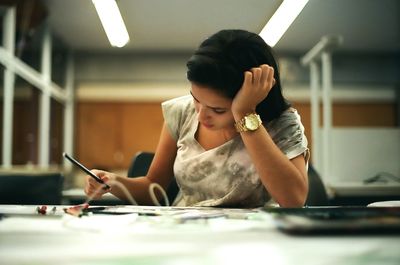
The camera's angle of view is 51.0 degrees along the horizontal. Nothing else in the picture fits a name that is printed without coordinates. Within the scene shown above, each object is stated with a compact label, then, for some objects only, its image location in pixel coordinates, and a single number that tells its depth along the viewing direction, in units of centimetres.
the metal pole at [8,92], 335
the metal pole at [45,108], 476
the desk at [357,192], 239
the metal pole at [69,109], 585
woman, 90
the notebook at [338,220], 49
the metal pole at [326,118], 316
